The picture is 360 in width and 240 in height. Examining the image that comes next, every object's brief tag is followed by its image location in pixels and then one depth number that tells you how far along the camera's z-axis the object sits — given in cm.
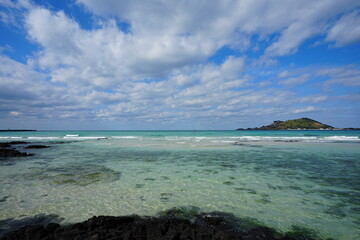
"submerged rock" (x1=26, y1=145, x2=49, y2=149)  2856
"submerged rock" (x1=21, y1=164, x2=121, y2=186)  980
